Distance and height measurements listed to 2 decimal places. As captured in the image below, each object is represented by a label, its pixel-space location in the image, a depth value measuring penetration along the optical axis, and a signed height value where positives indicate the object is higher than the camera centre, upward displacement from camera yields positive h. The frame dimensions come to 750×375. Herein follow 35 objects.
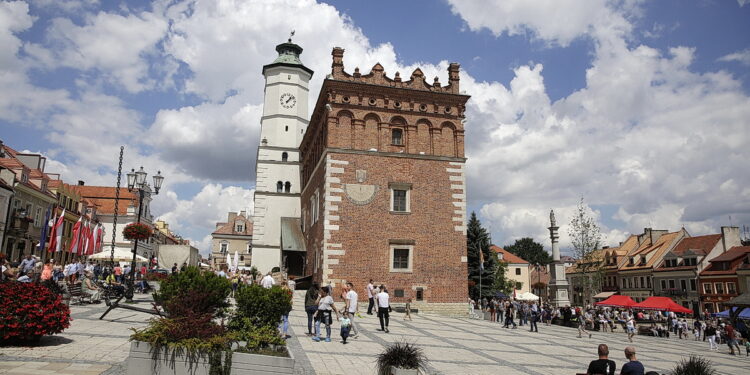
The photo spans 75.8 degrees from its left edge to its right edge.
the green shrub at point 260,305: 9.49 -0.61
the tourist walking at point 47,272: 17.70 -0.08
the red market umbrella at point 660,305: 30.11 -1.40
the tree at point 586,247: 40.25 +2.79
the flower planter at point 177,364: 7.58 -1.42
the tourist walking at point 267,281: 18.17 -0.25
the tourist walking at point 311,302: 14.19 -0.78
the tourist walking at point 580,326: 22.95 -2.21
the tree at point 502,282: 63.69 -0.38
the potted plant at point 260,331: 7.61 -0.99
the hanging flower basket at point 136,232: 20.22 +1.66
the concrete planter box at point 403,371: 7.70 -1.48
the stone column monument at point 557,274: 29.05 +0.38
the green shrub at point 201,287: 10.06 -0.31
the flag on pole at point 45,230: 28.66 +2.43
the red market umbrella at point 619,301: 30.18 -1.25
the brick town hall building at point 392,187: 27.11 +5.19
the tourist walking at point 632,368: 8.11 -1.44
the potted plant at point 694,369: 7.59 -1.35
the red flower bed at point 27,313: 9.59 -0.86
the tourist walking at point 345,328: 13.24 -1.41
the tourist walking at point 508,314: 24.77 -1.76
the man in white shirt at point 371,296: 22.09 -0.88
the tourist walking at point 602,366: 8.06 -1.41
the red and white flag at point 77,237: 27.59 +1.89
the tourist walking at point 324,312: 13.89 -1.06
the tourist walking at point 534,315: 23.31 -1.70
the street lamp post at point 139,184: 19.70 +3.71
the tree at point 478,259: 47.78 +2.03
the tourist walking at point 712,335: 23.77 -2.51
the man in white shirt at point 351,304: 15.20 -0.87
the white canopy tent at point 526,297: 39.16 -1.40
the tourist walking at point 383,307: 16.75 -1.03
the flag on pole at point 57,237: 26.94 +1.85
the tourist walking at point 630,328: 23.62 -2.27
